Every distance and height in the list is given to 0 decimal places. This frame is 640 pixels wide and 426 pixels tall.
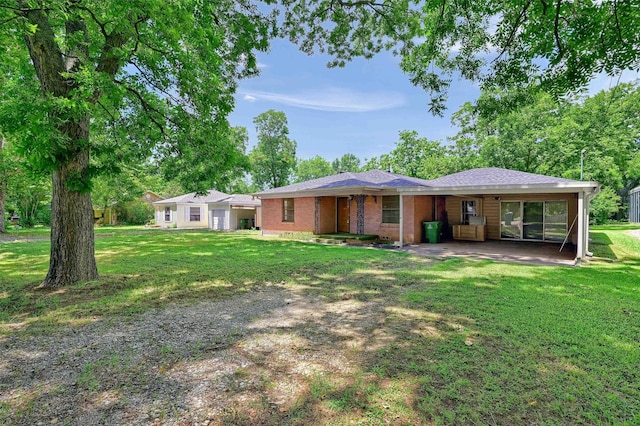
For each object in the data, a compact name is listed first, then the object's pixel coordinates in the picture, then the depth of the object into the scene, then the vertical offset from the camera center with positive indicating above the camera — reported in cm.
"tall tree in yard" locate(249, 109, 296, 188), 3575 +794
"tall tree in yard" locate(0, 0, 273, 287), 475 +267
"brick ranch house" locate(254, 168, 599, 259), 1360 +30
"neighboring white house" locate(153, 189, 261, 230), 2523 +29
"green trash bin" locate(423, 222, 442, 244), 1400 -73
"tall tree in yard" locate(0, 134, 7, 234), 1709 +195
